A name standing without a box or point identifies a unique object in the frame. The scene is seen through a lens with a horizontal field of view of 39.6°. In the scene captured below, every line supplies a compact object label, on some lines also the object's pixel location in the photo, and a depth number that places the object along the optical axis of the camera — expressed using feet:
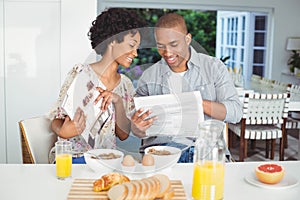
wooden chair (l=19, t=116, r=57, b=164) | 6.48
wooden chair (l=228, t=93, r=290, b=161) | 12.78
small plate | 4.72
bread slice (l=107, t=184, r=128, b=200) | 4.04
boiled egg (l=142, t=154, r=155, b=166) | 4.96
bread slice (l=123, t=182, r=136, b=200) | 4.03
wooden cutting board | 4.27
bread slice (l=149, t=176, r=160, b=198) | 4.14
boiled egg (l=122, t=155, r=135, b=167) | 4.98
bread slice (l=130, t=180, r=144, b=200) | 4.04
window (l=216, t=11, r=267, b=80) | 23.22
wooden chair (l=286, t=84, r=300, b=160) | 15.08
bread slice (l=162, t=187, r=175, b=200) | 4.21
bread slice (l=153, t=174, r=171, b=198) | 4.20
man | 5.69
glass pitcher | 4.23
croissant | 4.38
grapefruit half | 4.76
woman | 5.54
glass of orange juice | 4.89
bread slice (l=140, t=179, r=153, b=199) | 4.09
